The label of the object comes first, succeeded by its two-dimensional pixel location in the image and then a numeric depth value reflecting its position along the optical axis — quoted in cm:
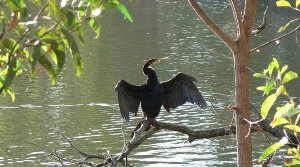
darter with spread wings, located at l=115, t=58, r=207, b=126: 2841
